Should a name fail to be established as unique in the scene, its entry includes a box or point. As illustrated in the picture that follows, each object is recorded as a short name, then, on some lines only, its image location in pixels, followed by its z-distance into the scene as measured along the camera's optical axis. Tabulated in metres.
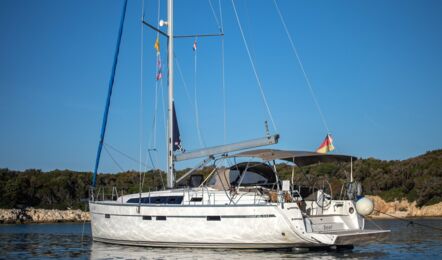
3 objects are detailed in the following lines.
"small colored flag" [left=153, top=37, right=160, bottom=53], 21.37
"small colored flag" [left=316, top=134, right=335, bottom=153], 17.14
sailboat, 15.78
